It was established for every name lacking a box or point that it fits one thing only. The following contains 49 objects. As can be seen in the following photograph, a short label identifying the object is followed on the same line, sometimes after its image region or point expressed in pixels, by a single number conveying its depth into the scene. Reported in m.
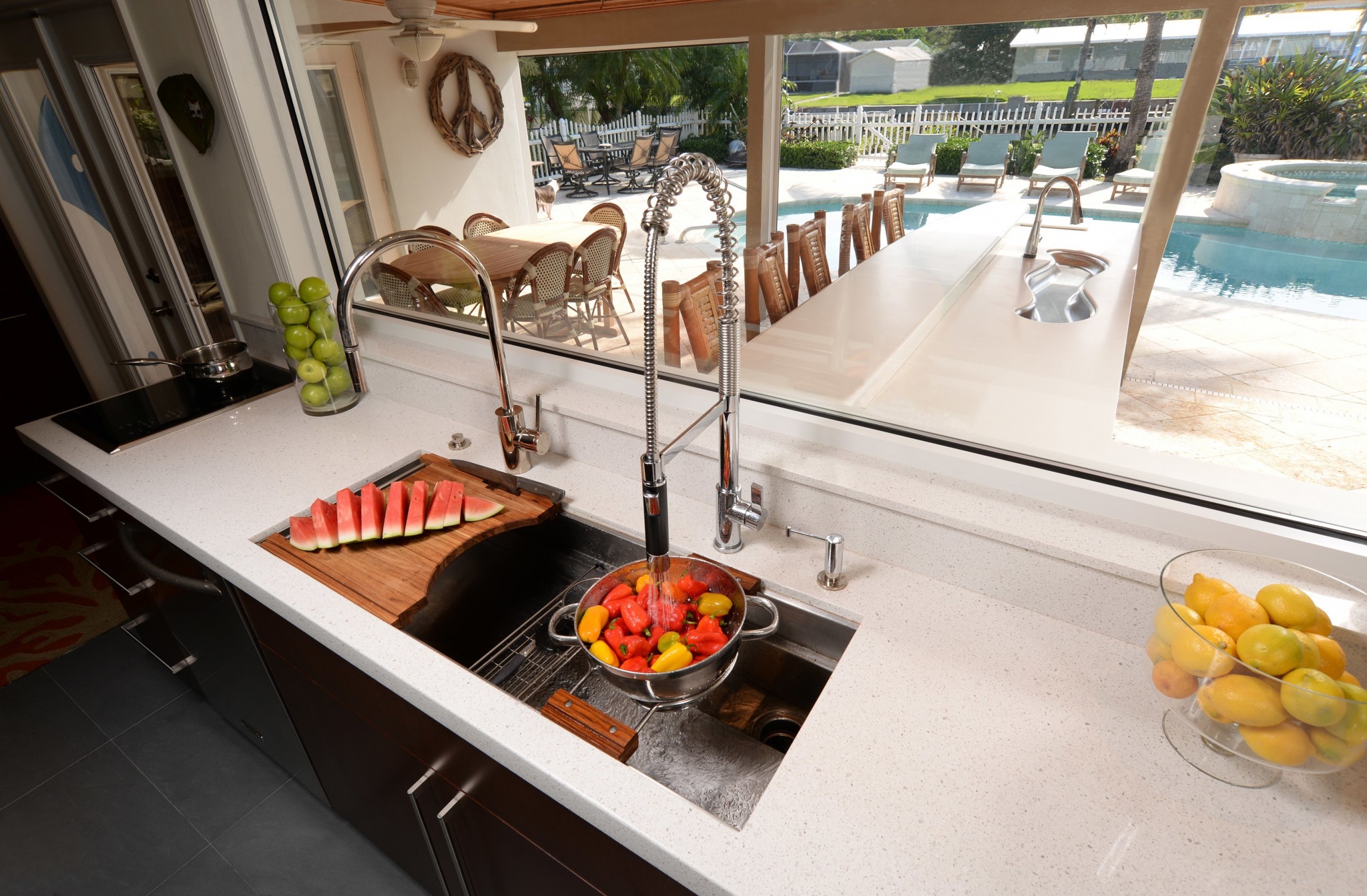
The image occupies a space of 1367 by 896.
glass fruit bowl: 0.67
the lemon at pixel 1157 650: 0.78
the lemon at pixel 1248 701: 0.69
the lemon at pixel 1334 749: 0.67
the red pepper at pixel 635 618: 1.03
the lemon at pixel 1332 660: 0.71
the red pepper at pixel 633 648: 1.00
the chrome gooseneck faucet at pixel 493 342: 1.17
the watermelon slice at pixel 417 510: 1.26
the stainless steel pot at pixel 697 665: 0.98
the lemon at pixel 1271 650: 0.69
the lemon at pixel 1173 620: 0.75
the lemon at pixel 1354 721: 0.64
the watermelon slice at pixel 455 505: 1.28
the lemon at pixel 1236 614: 0.74
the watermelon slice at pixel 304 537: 1.22
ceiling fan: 1.33
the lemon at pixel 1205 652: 0.72
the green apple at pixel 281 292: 1.60
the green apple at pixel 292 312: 1.58
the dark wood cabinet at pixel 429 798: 0.88
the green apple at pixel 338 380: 1.67
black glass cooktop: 1.61
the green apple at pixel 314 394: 1.66
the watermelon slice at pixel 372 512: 1.24
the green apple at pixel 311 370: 1.63
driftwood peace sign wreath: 1.34
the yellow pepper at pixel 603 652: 0.99
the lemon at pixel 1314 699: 0.65
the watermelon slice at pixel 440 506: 1.28
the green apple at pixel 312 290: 1.61
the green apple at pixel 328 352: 1.64
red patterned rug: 2.21
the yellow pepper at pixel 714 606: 1.04
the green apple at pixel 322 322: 1.62
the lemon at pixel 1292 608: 0.74
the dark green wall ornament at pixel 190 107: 1.66
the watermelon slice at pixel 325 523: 1.22
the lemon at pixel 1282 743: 0.69
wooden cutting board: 1.12
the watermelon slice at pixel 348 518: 1.23
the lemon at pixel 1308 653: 0.69
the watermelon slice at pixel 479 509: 1.30
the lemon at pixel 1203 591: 0.77
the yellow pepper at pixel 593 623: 1.03
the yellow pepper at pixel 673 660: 0.98
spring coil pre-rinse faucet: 0.83
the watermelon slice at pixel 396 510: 1.25
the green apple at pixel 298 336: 1.61
